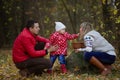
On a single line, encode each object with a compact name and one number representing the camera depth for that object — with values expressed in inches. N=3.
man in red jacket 377.4
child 412.2
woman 391.2
